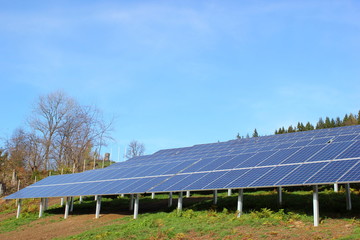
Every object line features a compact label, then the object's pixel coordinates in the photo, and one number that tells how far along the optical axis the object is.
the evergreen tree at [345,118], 107.42
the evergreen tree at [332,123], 109.54
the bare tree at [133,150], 110.69
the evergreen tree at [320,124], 114.77
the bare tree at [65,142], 71.50
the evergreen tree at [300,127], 107.17
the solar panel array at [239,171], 18.36
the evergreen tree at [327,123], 109.75
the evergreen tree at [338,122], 106.62
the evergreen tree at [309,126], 105.85
